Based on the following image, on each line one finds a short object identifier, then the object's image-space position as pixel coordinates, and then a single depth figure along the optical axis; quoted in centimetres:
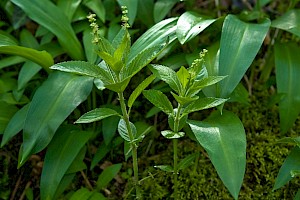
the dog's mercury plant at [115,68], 60
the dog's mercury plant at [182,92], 61
